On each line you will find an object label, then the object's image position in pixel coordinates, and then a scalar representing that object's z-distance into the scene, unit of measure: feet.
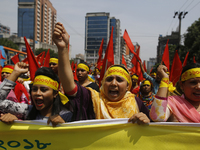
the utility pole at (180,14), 61.51
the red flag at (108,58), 10.58
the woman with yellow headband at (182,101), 5.68
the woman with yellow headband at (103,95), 5.65
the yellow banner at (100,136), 5.66
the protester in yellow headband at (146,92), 14.29
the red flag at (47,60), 15.78
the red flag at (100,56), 19.00
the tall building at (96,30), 376.17
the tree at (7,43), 126.00
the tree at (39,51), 181.75
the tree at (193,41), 57.41
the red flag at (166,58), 15.61
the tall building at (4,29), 357.67
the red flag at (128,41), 13.92
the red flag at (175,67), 14.84
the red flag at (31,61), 9.49
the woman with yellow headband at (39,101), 6.48
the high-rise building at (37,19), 289.53
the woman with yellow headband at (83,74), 14.16
